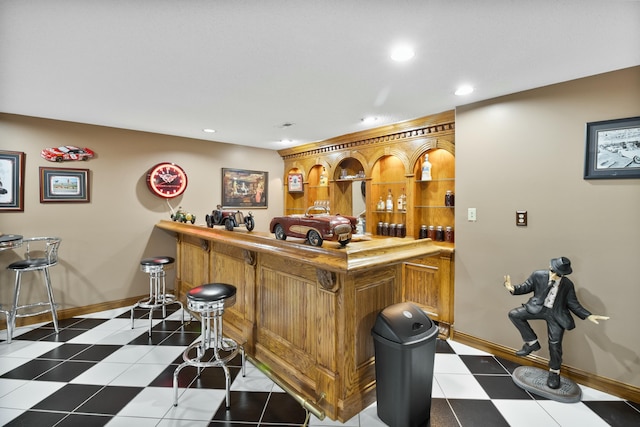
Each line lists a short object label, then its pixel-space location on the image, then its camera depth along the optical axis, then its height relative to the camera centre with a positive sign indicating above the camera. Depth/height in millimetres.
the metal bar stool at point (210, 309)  2133 -739
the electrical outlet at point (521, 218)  2627 -84
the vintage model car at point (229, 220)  2913 -119
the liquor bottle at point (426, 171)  3727 +466
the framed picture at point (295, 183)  5477 +475
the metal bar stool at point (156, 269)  3387 -687
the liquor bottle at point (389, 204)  4215 +63
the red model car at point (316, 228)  1971 -138
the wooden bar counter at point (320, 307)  1926 -736
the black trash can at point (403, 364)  1787 -952
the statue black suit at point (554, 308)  2225 -760
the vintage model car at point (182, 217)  4142 -121
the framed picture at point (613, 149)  2145 +441
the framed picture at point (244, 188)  5039 +352
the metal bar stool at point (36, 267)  3145 -613
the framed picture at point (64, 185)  3543 +285
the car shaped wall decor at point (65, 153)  3547 +668
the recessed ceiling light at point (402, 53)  1913 +1025
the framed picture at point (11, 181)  3309 +306
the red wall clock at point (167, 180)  4254 +415
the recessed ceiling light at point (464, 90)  2559 +1039
